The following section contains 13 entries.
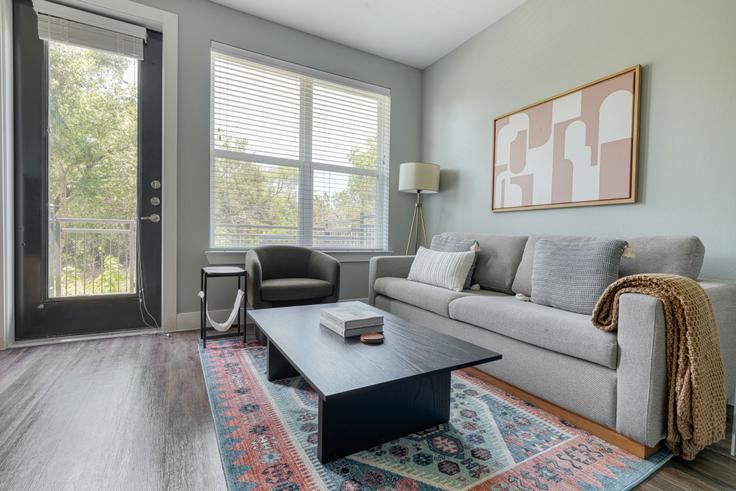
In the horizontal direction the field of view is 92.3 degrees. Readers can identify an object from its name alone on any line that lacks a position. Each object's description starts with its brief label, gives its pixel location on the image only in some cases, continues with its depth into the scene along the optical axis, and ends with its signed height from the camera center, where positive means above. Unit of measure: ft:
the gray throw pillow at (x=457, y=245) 8.87 -0.24
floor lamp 11.60 +1.92
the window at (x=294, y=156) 10.18 +2.44
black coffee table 3.73 -1.49
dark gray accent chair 8.25 -1.21
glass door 8.22 +1.09
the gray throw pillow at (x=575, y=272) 5.77 -0.58
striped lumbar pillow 8.29 -0.80
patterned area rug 3.84 -2.67
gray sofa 4.23 -1.51
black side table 8.10 -1.00
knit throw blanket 4.08 -1.48
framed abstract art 7.26 +2.13
